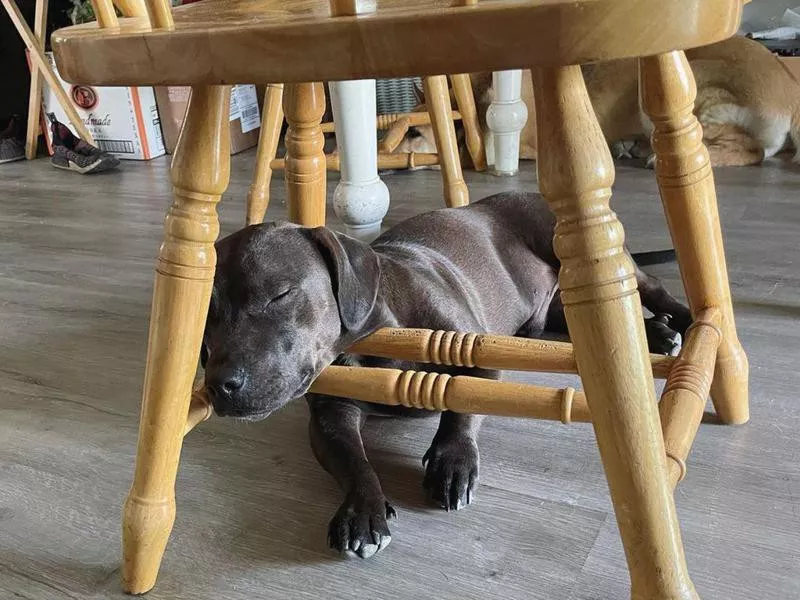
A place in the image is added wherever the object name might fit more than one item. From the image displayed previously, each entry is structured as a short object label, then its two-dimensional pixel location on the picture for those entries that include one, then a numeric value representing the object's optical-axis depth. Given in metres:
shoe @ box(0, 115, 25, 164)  3.07
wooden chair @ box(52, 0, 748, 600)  0.53
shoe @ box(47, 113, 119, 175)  2.77
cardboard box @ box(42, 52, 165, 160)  2.88
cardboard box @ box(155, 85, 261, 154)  2.89
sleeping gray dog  0.85
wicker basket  2.73
